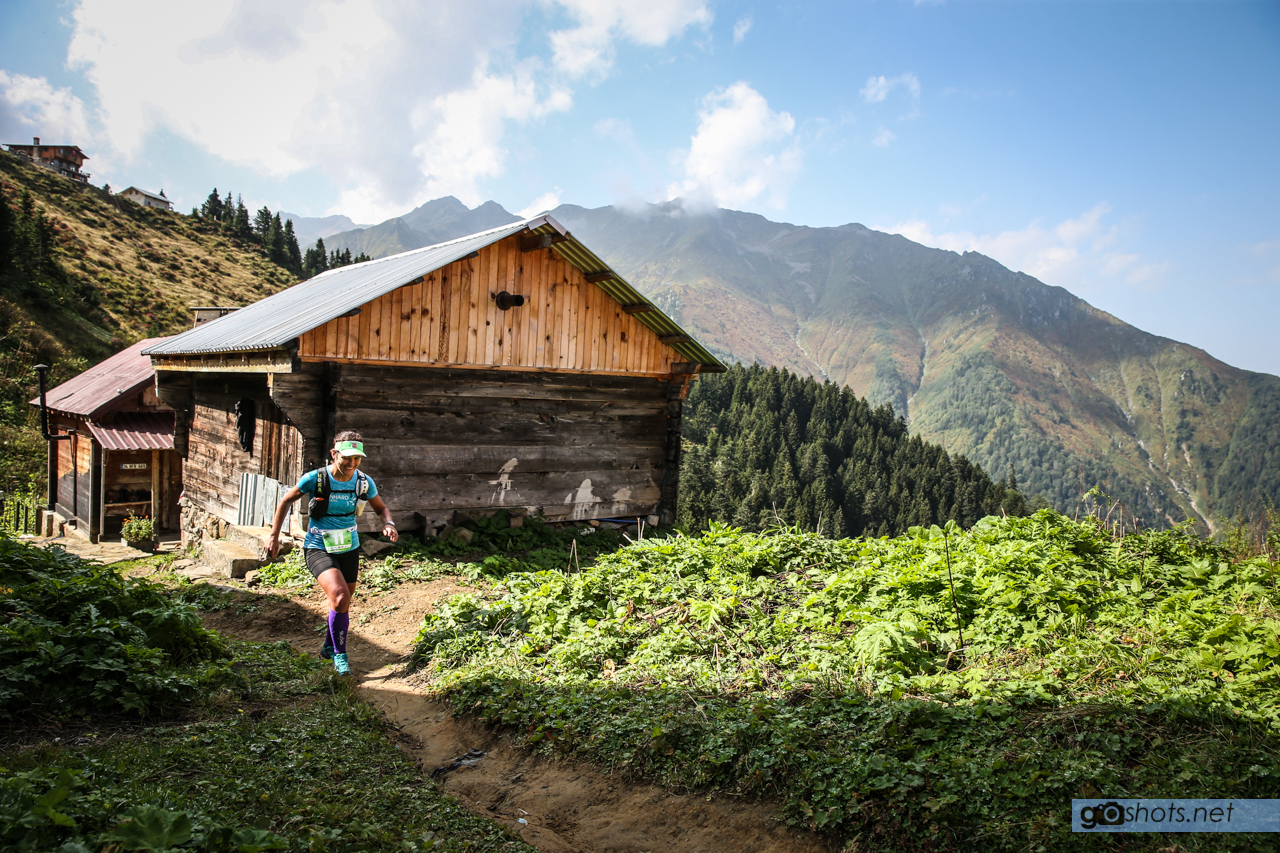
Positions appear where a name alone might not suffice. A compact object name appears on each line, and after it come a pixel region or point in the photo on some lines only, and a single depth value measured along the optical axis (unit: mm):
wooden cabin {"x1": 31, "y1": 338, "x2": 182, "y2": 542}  17750
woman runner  6090
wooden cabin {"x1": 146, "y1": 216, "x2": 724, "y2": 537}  10039
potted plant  17328
